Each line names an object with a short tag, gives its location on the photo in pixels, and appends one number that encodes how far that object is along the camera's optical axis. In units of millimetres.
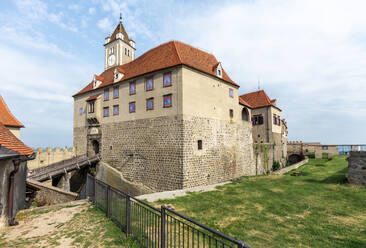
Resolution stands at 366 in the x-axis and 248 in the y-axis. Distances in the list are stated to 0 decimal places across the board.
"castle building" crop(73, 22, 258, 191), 16172
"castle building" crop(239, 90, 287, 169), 28891
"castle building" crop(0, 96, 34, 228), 6559
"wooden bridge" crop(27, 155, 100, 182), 17250
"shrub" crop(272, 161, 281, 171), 28466
